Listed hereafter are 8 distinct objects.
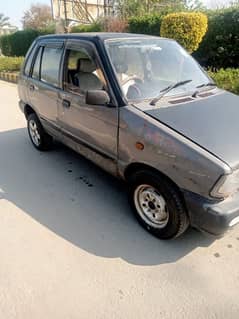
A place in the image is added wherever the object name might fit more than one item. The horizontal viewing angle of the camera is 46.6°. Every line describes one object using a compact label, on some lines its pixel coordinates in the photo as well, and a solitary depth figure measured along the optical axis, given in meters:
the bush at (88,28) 13.92
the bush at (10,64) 14.35
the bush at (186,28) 8.28
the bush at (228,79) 6.08
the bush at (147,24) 11.05
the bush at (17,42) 18.92
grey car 2.15
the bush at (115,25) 11.70
